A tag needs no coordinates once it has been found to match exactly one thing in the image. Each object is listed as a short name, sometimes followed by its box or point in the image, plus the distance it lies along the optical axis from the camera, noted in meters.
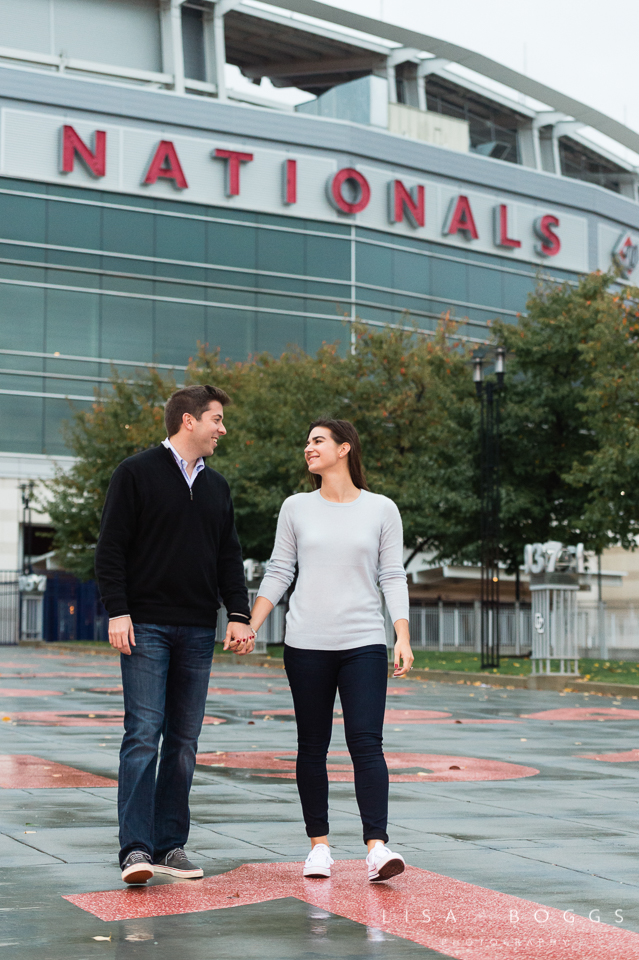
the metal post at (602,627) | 30.78
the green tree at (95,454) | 43.16
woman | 5.58
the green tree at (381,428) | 32.09
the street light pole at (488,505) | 25.16
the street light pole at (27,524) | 45.47
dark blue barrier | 50.81
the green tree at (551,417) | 30.92
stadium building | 48.50
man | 5.46
